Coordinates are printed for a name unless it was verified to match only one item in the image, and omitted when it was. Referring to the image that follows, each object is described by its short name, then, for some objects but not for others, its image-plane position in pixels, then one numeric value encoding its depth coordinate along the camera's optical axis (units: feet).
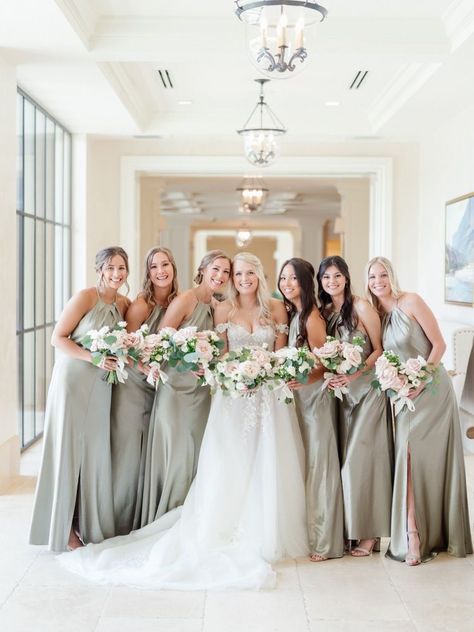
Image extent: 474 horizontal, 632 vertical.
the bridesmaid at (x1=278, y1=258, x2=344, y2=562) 14.85
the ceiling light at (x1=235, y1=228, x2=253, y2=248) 57.72
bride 14.14
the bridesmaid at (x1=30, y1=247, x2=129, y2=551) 14.90
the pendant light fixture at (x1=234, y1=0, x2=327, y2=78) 12.74
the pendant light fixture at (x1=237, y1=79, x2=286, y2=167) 26.17
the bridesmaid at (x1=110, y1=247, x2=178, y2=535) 15.60
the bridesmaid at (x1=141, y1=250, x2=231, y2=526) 15.43
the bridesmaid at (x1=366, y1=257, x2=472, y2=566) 14.74
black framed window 24.27
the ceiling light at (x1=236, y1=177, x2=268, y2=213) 39.37
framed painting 26.11
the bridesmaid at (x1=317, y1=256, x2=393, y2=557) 14.94
